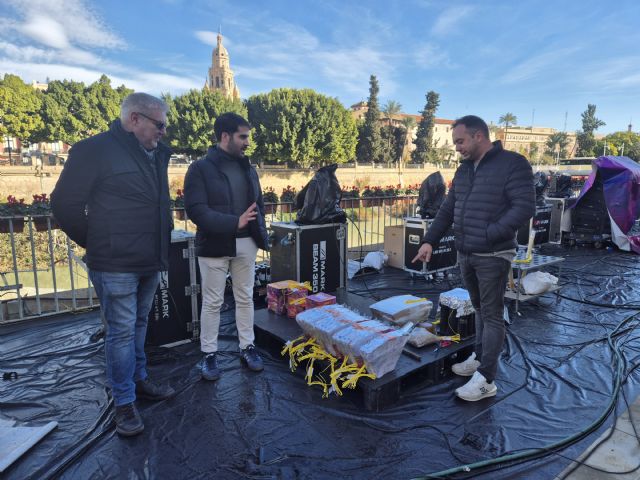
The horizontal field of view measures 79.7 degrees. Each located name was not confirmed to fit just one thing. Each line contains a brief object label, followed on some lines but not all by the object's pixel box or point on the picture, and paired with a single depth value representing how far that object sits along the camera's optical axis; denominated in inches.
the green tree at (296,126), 1344.7
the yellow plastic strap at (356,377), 95.3
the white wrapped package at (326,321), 105.5
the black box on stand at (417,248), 221.3
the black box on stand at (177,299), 128.6
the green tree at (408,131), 2288.4
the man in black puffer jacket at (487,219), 89.5
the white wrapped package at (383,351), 94.6
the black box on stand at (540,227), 303.6
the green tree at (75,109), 1400.1
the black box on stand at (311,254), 168.2
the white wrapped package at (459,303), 121.2
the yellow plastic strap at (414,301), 128.6
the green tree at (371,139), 1824.6
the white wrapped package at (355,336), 97.7
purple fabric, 290.2
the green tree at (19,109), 1278.3
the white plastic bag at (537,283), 174.7
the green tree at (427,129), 2079.2
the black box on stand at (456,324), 121.5
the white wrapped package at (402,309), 122.5
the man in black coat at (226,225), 101.9
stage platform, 95.3
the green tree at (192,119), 1305.4
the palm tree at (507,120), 3058.6
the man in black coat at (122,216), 77.0
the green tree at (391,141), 1886.1
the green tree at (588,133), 2456.4
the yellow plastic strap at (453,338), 117.3
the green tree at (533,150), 2971.5
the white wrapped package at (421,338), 114.3
